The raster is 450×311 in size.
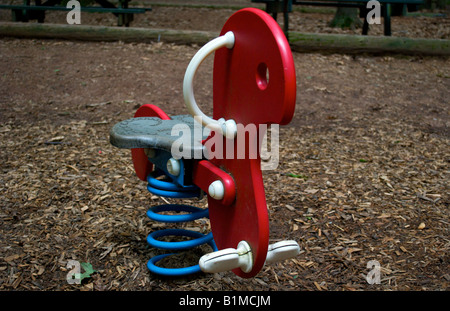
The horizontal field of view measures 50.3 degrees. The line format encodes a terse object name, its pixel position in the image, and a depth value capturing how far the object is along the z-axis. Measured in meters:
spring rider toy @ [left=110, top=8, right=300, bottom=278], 1.76
